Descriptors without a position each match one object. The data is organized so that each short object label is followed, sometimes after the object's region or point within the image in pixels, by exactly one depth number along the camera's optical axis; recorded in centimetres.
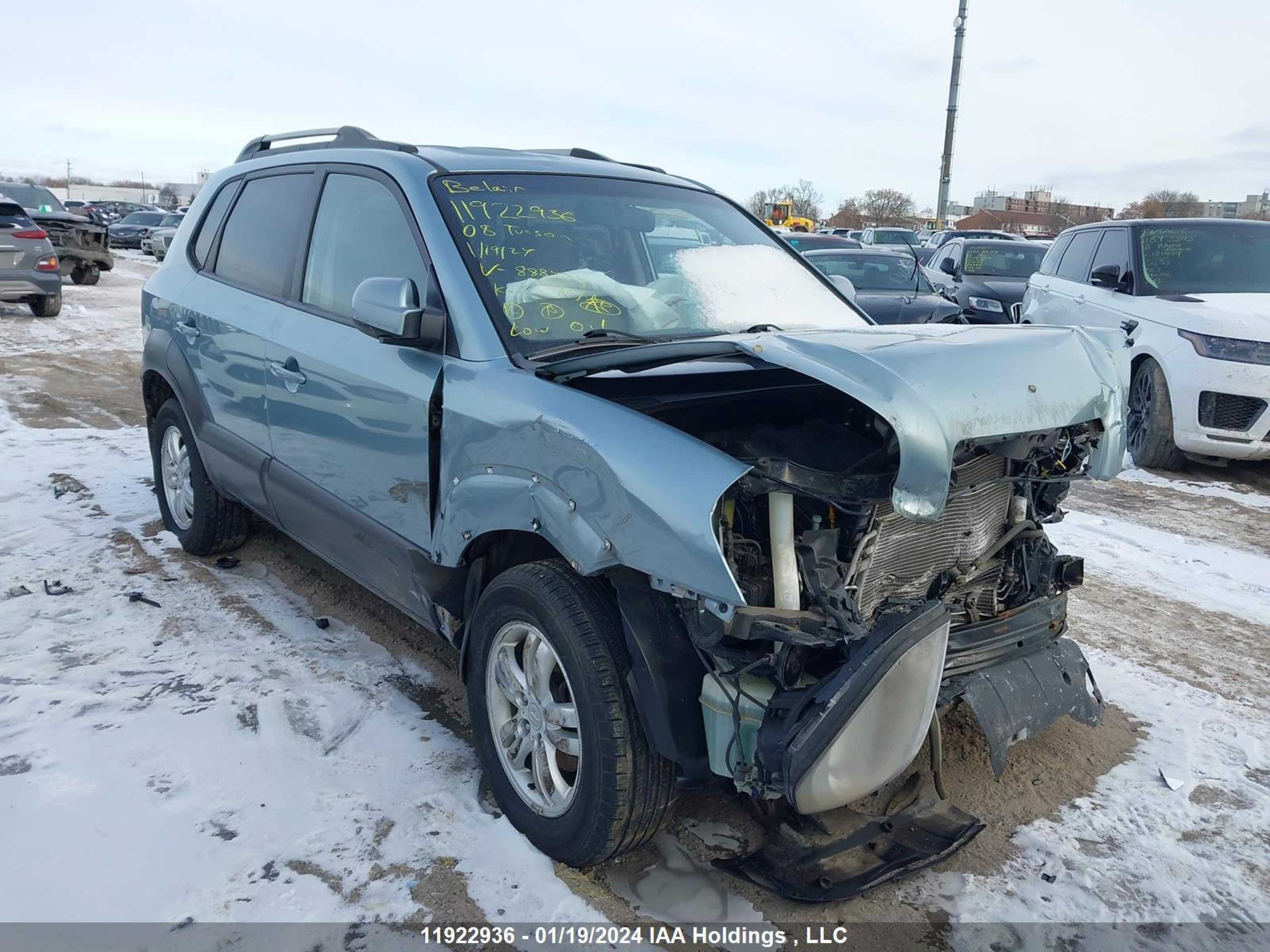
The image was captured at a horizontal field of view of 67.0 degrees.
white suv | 693
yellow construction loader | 4466
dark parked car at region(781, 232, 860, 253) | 1753
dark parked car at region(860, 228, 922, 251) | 2591
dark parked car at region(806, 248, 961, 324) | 1033
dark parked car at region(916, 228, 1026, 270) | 1761
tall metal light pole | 2203
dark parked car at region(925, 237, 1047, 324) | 1164
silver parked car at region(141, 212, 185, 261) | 1497
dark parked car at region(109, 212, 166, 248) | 3484
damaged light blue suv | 232
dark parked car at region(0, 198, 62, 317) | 1358
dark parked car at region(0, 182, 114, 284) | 1867
